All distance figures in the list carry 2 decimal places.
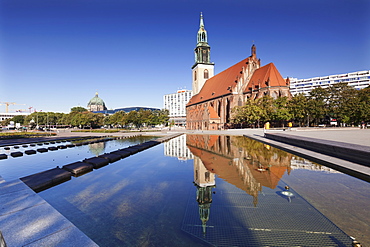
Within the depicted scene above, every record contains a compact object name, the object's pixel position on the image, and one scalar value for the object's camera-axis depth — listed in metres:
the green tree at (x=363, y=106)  45.25
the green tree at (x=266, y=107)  44.28
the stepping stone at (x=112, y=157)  11.20
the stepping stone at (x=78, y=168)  8.45
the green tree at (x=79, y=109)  153.98
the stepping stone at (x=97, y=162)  9.82
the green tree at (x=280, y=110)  43.53
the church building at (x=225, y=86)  52.14
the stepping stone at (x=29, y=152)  14.41
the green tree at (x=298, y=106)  44.93
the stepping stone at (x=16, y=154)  13.13
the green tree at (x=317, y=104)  47.62
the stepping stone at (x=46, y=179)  6.49
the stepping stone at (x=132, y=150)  14.30
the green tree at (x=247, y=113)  44.59
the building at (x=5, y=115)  161.62
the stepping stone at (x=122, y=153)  12.75
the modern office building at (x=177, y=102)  174.15
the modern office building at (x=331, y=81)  114.62
